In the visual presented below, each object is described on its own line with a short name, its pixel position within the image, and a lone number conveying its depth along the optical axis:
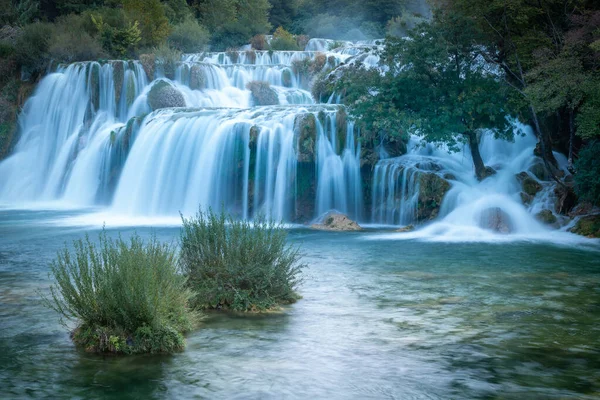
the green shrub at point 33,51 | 33.78
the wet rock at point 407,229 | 19.42
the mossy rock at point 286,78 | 33.03
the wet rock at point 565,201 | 18.89
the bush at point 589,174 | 17.14
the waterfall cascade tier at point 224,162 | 20.67
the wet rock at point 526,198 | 19.45
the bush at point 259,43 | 42.19
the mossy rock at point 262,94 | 30.98
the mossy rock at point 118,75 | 30.80
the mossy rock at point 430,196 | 20.12
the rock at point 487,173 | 20.72
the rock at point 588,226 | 17.34
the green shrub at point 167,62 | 31.61
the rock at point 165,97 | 29.81
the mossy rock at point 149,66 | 31.35
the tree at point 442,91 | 19.69
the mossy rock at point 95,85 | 30.72
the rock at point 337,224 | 19.94
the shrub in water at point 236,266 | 10.11
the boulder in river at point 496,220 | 18.45
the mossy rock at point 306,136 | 22.27
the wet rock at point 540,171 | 20.61
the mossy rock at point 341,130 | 22.52
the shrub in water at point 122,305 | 7.98
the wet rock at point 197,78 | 31.73
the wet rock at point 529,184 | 19.78
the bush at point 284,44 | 40.66
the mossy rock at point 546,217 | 18.61
